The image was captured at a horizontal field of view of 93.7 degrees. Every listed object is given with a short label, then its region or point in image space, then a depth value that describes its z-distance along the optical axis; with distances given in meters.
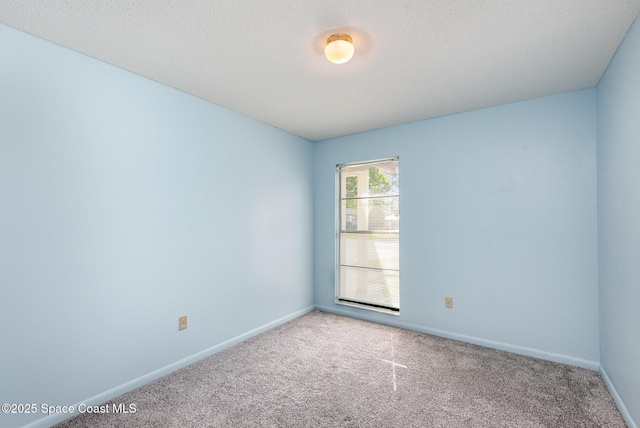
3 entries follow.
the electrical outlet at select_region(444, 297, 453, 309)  3.27
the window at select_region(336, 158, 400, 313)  3.75
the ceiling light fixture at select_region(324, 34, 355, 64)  1.84
